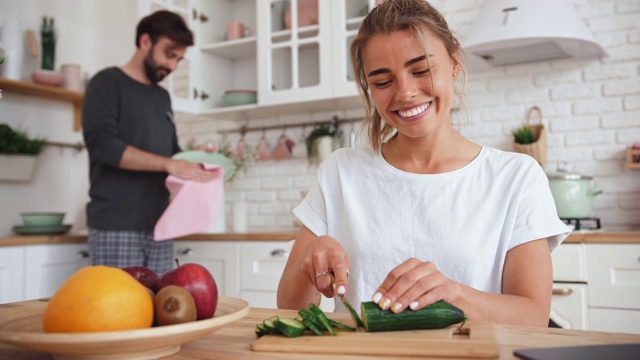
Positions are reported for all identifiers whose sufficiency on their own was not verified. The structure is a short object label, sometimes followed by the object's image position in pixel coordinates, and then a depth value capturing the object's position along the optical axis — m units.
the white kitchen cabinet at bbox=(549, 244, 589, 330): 2.30
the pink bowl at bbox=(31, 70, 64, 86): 3.31
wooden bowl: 0.64
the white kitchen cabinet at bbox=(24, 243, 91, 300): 2.76
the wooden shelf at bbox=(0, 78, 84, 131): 3.21
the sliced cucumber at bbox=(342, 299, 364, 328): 0.85
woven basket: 2.80
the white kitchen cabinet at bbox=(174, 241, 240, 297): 3.01
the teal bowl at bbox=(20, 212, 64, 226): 2.98
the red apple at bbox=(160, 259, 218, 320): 0.78
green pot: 2.55
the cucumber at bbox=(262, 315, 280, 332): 0.82
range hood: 2.53
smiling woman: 1.26
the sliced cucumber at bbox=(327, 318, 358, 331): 0.83
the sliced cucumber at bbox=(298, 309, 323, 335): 0.81
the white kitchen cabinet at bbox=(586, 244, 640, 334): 2.23
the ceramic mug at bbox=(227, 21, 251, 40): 3.59
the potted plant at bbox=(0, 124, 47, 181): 3.17
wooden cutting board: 0.70
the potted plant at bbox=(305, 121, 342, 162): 3.33
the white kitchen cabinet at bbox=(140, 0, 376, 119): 3.14
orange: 0.67
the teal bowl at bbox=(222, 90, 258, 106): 3.45
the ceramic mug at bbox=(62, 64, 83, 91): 3.45
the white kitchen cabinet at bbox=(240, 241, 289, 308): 2.89
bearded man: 2.49
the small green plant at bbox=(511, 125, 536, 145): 2.84
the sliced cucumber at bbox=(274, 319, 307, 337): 0.79
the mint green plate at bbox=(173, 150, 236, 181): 2.90
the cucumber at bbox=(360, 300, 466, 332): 0.80
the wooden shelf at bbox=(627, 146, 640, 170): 2.61
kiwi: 0.72
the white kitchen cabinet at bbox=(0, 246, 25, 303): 2.64
